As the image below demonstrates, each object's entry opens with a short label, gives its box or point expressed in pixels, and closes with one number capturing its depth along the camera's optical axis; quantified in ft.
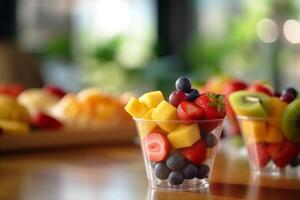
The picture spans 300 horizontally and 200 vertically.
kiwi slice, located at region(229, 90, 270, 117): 2.98
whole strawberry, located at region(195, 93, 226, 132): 2.63
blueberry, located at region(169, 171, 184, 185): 2.64
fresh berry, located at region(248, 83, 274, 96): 3.13
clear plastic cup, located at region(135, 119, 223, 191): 2.61
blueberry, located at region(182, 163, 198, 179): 2.64
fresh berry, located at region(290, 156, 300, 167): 3.01
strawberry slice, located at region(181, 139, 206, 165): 2.60
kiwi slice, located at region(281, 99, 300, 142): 2.92
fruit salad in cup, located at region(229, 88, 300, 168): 2.94
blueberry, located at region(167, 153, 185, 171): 2.60
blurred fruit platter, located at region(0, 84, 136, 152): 3.77
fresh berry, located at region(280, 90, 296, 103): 2.97
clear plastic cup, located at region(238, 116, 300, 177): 2.97
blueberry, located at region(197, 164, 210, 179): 2.67
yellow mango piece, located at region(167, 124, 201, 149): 2.59
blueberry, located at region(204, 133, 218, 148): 2.66
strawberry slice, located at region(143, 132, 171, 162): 2.61
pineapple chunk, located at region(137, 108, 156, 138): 2.67
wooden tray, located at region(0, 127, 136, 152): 3.74
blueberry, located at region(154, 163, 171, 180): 2.67
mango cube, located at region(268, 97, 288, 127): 2.95
